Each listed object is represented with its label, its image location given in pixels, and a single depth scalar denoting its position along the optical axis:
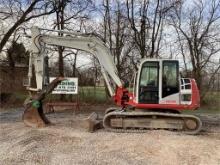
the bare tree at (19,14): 10.78
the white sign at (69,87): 8.28
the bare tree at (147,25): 11.65
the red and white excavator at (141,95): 5.53
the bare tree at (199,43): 11.58
